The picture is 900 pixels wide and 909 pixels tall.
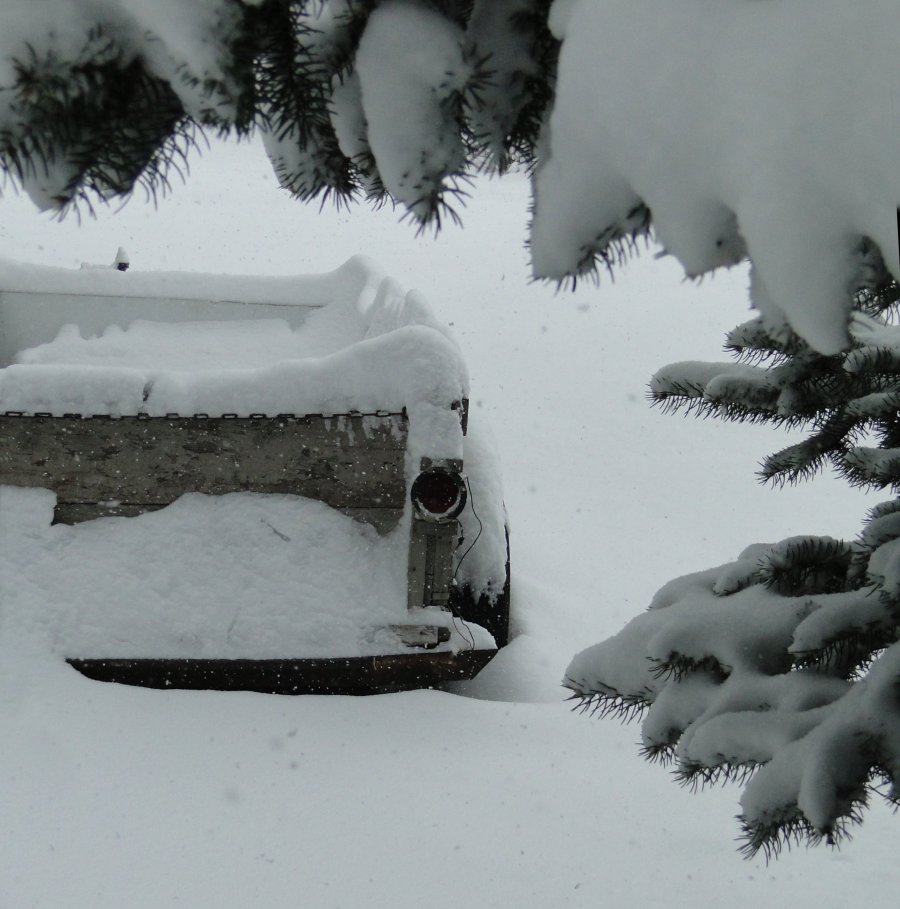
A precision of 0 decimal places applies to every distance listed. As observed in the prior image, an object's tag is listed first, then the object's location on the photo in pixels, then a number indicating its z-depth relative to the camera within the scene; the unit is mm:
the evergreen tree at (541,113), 2625
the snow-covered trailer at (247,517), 7248
